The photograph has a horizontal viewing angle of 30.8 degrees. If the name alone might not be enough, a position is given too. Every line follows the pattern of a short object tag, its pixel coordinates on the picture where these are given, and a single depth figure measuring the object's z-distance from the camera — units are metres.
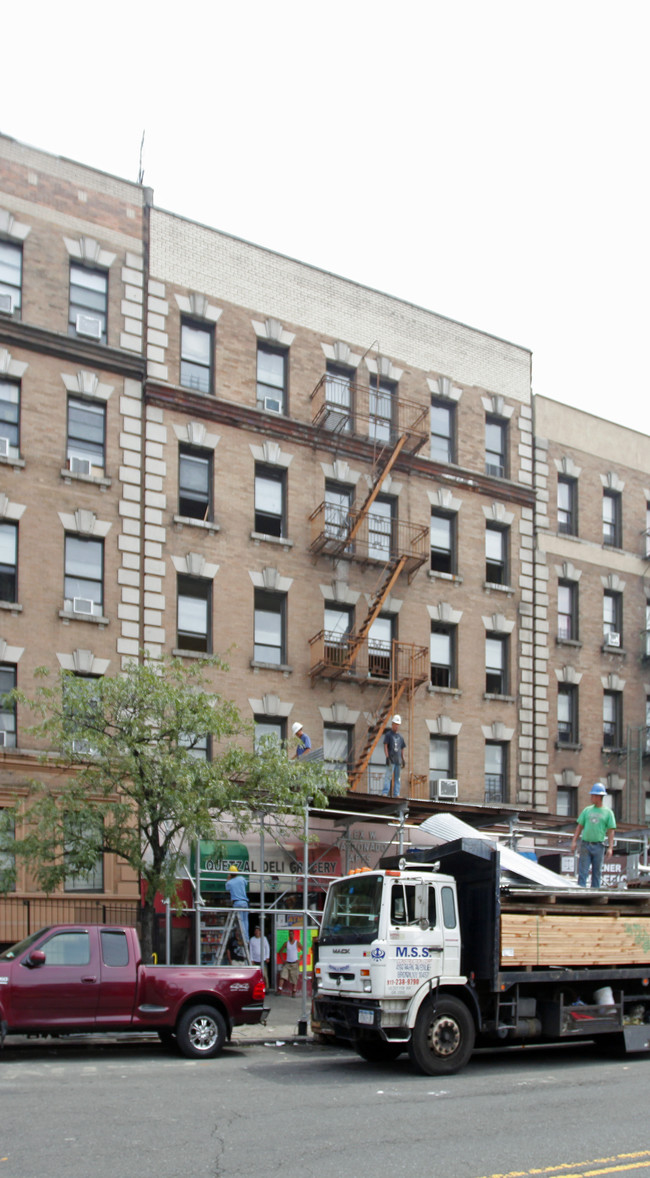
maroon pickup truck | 14.53
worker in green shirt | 17.11
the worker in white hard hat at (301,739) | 24.87
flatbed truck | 14.27
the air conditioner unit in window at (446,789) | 28.67
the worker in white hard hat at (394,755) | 27.33
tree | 18.72
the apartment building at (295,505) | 25.12
